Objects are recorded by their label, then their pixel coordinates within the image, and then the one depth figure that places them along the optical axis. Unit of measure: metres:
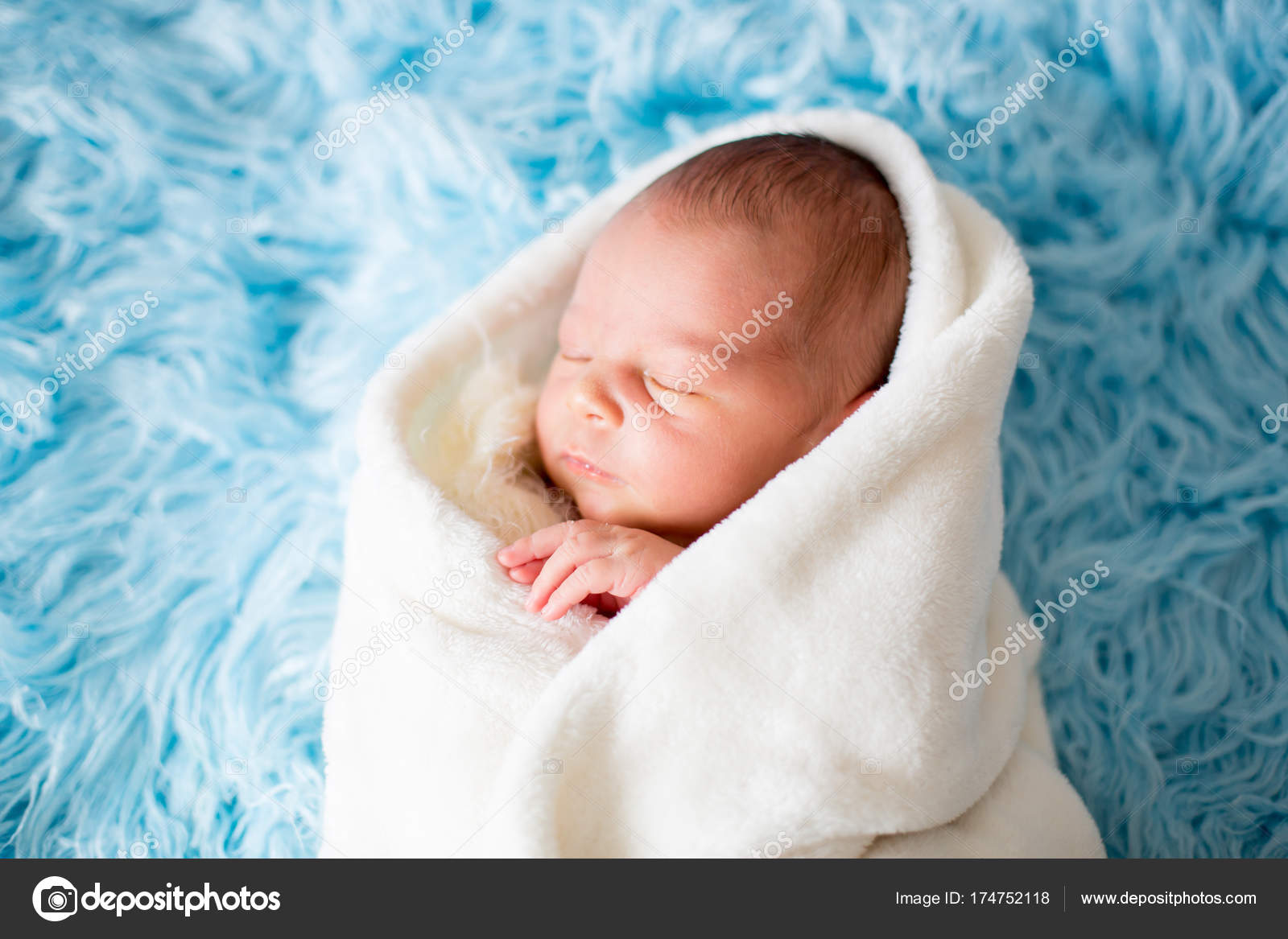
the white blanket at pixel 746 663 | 0.55
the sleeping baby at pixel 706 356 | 0.58
